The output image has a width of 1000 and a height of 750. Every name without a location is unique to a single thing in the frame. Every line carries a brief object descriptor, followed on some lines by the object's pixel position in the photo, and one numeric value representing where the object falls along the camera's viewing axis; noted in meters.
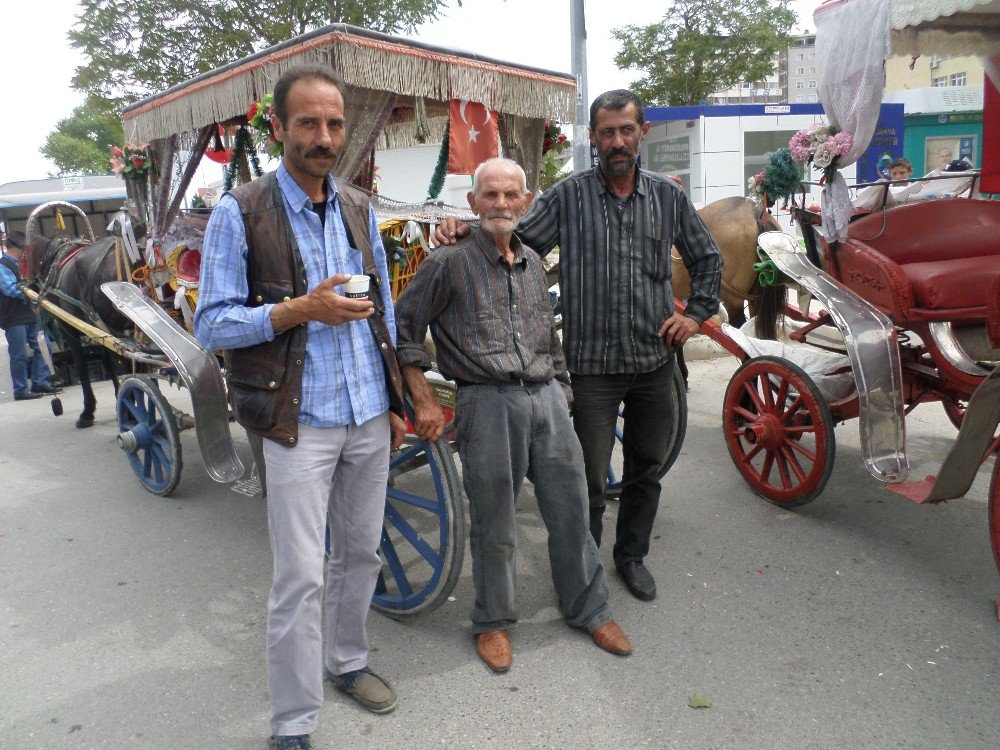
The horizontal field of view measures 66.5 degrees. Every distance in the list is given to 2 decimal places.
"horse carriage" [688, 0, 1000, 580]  3.39
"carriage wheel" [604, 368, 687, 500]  4.21
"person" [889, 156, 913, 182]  8.00
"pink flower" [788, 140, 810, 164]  3.88
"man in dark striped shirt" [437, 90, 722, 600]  3.01
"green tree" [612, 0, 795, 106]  22.70
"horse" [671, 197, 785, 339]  5.98
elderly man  2.71
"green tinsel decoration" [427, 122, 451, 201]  5.23
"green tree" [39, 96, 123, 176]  41.03
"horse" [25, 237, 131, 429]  6.16
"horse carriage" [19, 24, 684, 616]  3.33
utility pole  8.68
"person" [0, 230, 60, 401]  8.45
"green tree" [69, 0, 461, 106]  15.26
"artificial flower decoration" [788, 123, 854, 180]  3.65
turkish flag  4.88
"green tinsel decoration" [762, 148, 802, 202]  4.50
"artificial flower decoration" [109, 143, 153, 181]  5.64
